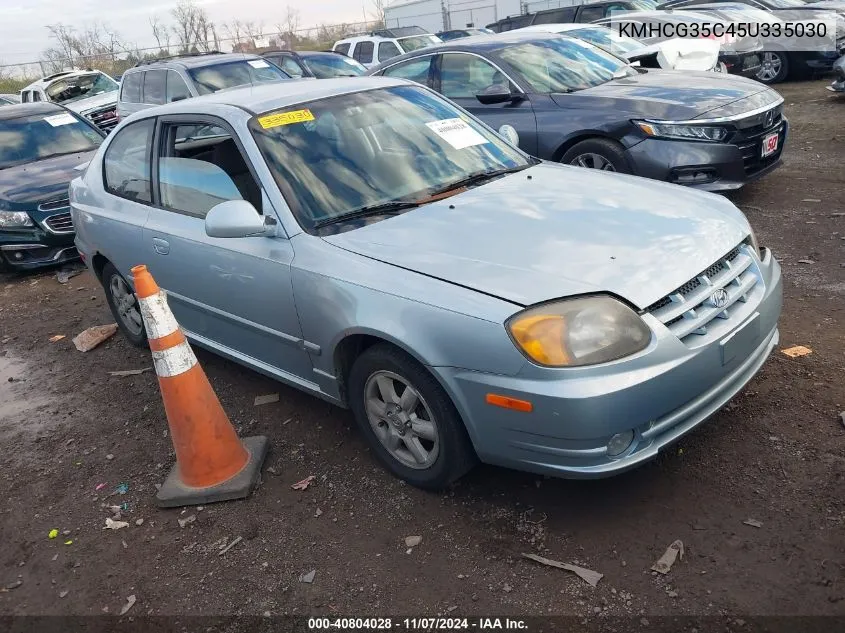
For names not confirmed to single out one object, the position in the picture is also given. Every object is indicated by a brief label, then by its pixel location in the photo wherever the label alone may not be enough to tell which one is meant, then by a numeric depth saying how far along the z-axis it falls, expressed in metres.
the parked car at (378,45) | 16.69
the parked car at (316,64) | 12.43
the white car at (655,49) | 8.16
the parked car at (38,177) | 7.33
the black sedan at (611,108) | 5.77
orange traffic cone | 3.29
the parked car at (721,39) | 12.47
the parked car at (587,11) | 15.60
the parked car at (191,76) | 10.23
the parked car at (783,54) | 13.08
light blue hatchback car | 2.54
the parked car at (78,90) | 15.57
